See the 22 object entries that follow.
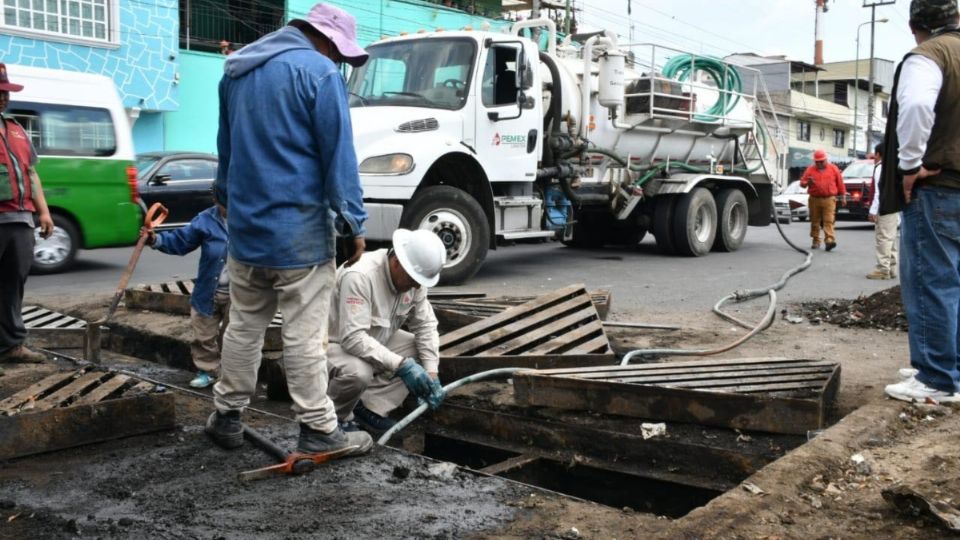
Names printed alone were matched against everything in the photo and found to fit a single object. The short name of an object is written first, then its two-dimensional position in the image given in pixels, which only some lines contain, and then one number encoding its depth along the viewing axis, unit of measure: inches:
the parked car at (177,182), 511.8
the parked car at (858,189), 814.5
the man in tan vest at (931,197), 160.9
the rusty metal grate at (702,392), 162.9
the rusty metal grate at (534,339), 203.0
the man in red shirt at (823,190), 537.0
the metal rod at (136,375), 185.5
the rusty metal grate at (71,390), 162.4
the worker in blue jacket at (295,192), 136.5
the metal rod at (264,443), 144.3
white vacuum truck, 373.7
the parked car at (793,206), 916.6
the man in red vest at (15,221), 206.8
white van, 399.9
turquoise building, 736.3
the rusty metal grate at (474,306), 243.4
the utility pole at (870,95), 1834.3
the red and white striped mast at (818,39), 2316.7
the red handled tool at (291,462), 137.7
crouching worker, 160.1
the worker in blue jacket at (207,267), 195.9
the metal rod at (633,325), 266.1
